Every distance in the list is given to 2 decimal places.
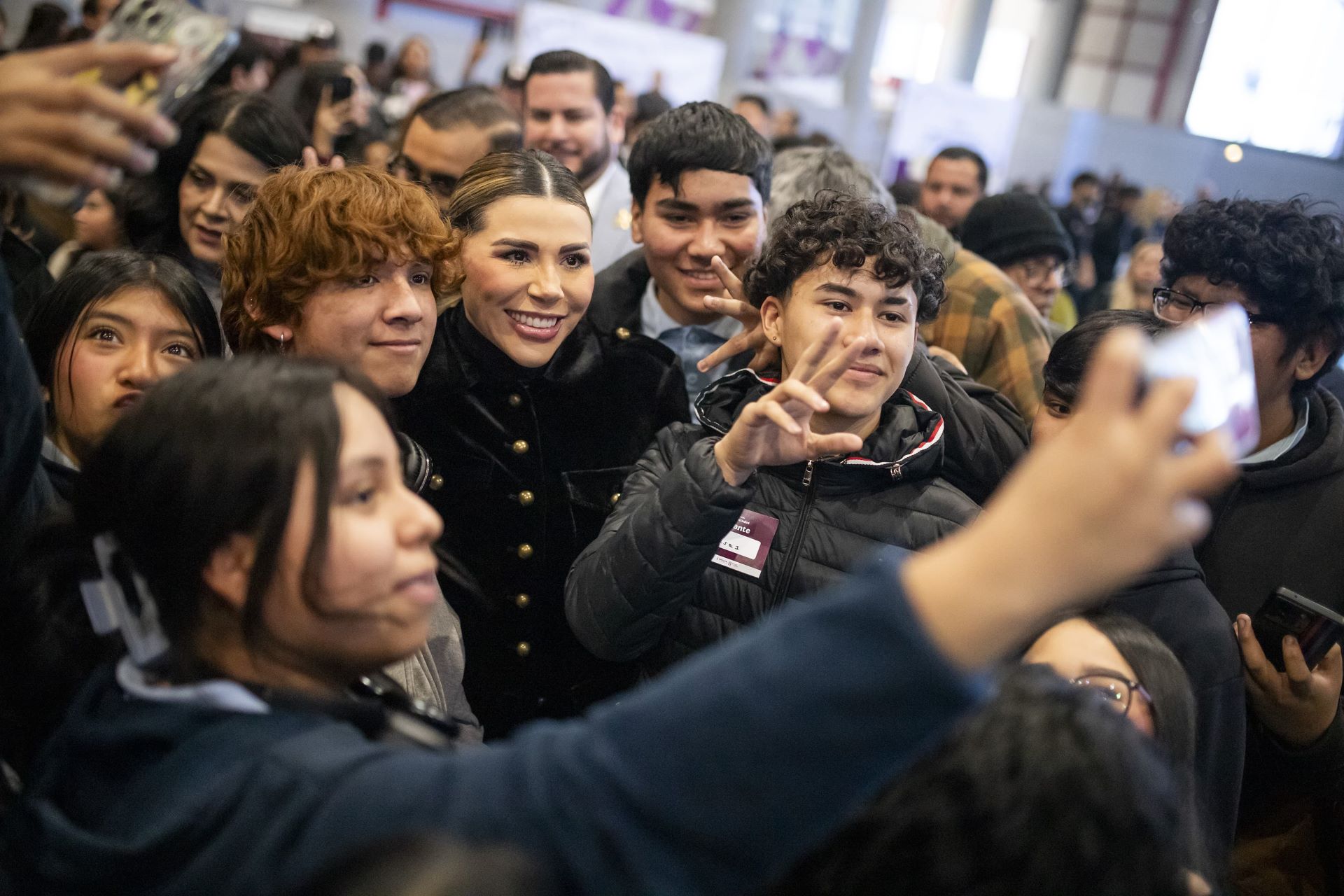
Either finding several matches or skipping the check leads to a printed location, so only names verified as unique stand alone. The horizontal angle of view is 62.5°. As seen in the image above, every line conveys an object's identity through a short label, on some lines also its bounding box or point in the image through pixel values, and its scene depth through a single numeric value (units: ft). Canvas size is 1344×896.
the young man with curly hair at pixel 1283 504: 7.06
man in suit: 13.89
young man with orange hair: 6.84
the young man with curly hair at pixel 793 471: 5.98
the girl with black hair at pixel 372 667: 2.68
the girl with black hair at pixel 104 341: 6.40
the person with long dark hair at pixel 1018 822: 3.16
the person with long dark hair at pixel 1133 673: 5.15
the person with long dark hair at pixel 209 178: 10.41
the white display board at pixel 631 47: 23.29
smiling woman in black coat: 7.81
